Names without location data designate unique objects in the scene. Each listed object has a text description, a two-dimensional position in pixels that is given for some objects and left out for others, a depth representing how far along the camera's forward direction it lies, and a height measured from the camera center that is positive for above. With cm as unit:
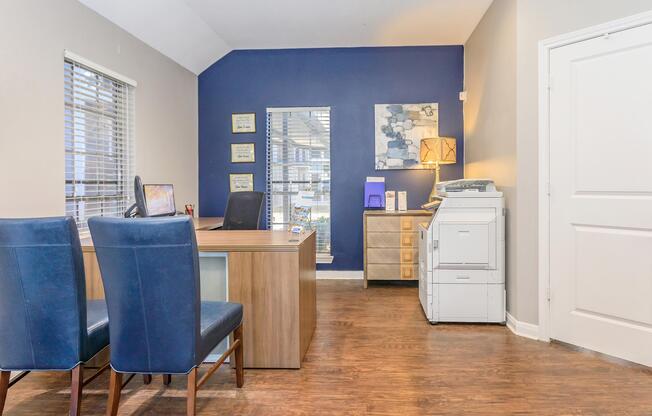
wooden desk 236 -53
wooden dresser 441 -45
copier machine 317 -45
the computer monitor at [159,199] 346 +5
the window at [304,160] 496 +57
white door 244 +6
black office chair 394 -6
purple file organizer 480 +11
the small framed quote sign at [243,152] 502 +67
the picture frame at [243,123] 500 +105
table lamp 441 +60
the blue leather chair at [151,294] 161 -37
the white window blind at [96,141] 298 +54
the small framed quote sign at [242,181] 503 +30
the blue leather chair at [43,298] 166 -40
